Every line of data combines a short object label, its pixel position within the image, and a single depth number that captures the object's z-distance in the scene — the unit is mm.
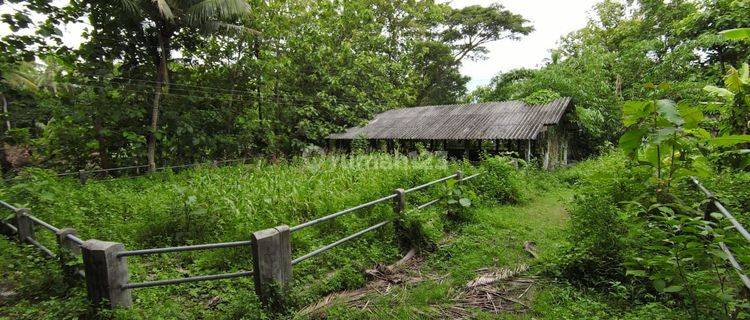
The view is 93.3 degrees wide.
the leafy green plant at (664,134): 3039
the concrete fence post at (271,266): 3594
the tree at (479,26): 25219
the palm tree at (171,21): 12688
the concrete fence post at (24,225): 5148
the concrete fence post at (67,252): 4074
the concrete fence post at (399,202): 5906
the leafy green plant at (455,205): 7035
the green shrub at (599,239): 4195
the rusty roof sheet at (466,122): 14328
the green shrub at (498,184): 8977
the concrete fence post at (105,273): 3311
